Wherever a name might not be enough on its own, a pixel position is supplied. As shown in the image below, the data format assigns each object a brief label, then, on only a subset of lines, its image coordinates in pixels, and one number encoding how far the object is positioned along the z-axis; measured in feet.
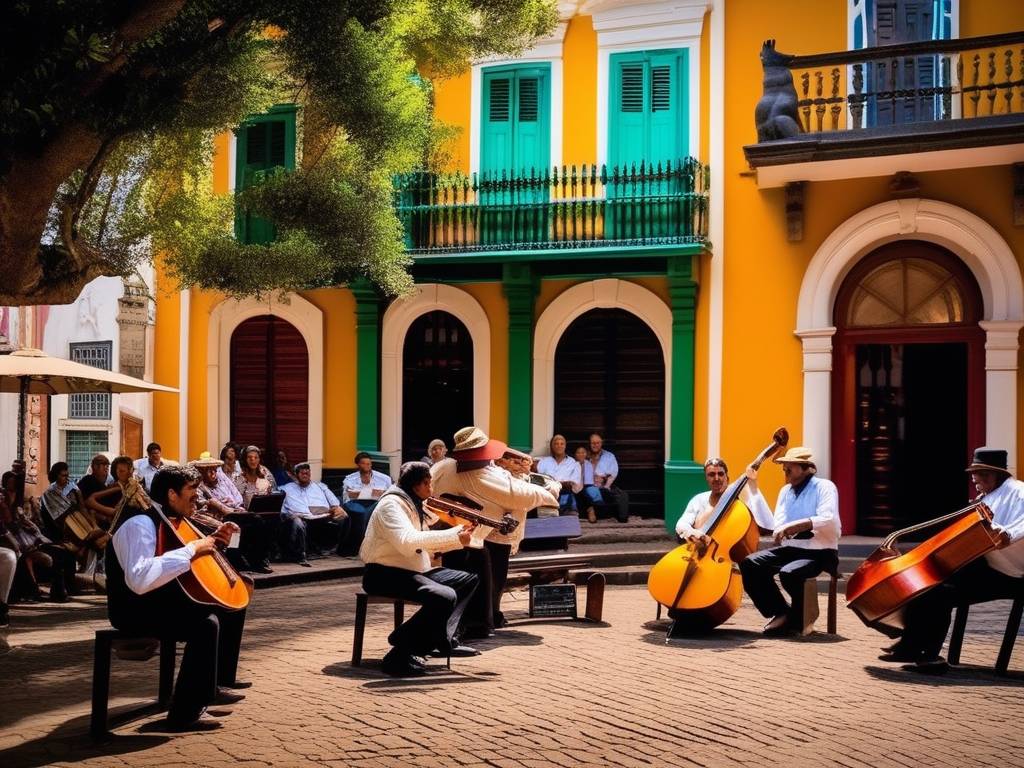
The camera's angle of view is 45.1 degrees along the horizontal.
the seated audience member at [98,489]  39.88
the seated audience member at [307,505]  47.37
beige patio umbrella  39.55
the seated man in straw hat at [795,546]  31.65
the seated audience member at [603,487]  51.83
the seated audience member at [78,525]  39.27
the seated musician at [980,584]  26.73
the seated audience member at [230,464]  48.75
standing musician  30.48
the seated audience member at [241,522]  43.37
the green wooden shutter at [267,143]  60.34
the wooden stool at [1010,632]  26.32
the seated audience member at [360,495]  49.96
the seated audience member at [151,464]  48.26
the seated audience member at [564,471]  51.31
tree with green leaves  25.93
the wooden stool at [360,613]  26.71
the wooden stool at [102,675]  20.62
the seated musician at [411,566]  25.86
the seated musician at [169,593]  20.83
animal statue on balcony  46.19
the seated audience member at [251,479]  47.52
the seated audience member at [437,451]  50.75
